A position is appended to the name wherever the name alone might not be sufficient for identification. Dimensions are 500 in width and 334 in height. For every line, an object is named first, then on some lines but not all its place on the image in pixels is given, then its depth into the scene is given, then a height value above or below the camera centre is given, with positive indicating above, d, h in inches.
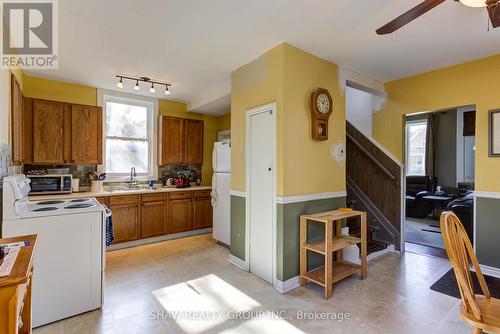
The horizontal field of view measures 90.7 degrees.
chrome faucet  177.3 -8.4
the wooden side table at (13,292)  37.0 -19.9
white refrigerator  155.9 -17.6
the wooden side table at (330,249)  96.2 -34.8
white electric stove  79.3 -29.8
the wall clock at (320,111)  112.7 +24.9
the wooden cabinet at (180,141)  186.4 +18.4
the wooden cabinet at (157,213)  155.3 -33.8
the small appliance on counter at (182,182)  188.7 -13.4
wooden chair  49.4 -25.2
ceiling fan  60.6 +39.6
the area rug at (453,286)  100.0 -51.6
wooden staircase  151.6 -16.0
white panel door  110.2 -14.0
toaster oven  135.8 -11.1
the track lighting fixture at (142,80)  142.9 +51.0
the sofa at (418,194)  232.5 -28.2
